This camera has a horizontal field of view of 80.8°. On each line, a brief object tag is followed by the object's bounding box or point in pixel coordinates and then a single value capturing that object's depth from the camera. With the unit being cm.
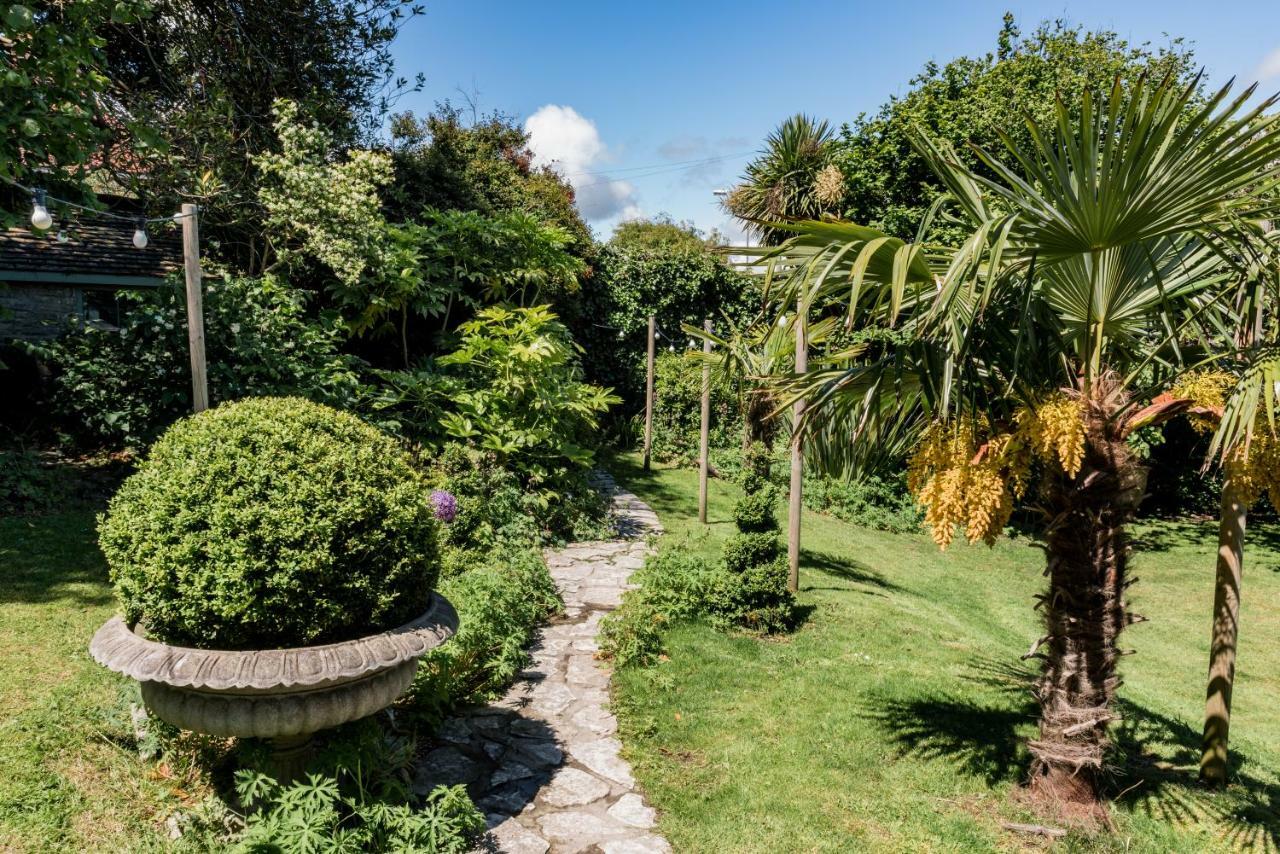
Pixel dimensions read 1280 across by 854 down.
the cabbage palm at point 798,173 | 1426
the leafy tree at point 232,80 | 983
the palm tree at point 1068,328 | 281
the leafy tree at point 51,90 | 543
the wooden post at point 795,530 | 684
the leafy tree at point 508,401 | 898
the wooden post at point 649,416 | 1230
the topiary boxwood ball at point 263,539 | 292
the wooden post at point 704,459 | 957
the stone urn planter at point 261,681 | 278
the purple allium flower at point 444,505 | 730
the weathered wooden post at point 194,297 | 580
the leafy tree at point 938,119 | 1393
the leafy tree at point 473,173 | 1277
